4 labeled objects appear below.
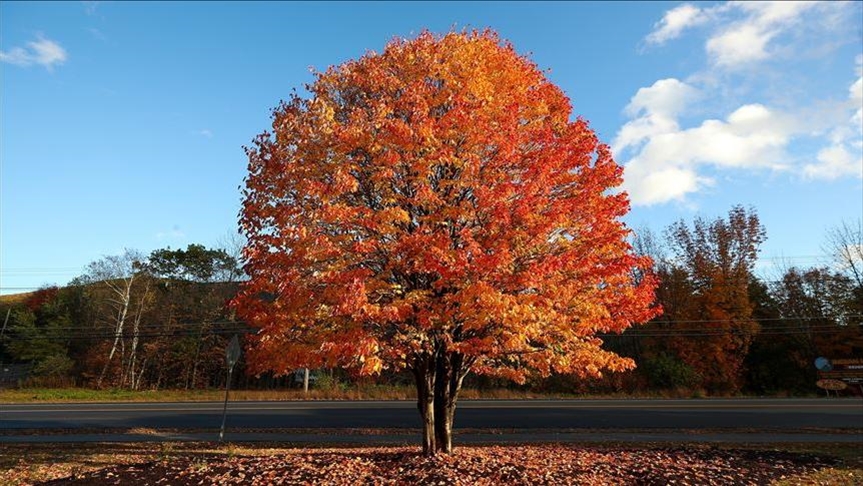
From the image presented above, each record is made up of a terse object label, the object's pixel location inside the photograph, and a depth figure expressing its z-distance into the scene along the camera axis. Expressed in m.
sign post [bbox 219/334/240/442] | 14.17
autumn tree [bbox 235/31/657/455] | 7.58
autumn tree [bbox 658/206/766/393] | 34.31
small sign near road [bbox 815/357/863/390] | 31.50
